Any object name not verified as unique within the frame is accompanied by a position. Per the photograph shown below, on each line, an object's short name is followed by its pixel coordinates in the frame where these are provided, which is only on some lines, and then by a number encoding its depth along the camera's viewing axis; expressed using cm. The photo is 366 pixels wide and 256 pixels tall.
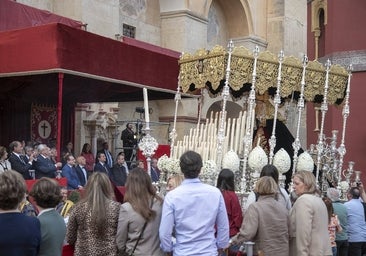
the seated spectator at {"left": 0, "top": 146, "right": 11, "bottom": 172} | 967
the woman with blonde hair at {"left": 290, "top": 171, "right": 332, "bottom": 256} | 584
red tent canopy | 998
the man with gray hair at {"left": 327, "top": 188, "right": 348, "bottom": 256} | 845
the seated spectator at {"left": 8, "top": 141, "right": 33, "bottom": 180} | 1019
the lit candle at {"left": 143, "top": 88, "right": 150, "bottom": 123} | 902
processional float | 910
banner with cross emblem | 1450
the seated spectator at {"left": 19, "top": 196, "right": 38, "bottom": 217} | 687
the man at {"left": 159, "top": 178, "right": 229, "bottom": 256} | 485
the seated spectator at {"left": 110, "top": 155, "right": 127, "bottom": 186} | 1266
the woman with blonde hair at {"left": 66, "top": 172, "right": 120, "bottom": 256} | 477
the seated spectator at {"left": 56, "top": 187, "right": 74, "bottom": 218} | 689
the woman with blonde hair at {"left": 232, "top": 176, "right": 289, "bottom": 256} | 566
